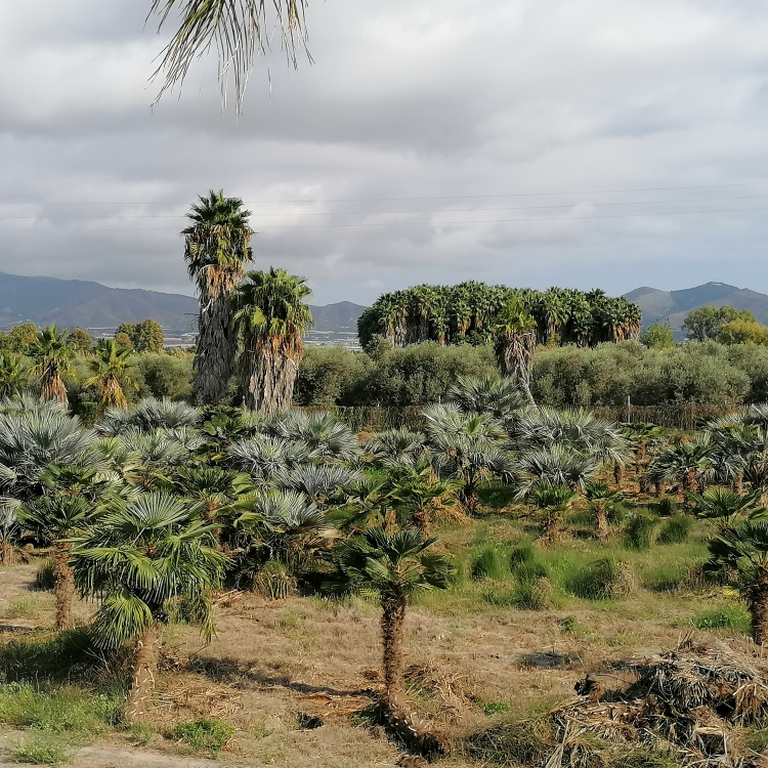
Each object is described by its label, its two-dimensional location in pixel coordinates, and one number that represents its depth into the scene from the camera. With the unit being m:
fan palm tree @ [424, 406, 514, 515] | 22.14
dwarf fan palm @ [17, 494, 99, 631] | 11.49
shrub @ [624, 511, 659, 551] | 17.83
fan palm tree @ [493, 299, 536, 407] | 32.31
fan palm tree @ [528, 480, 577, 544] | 18.11
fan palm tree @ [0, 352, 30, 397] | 31.31
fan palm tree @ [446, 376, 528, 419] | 26.80
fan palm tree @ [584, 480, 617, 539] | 18.69
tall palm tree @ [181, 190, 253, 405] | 33.66
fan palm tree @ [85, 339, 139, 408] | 30.00
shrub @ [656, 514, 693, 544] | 18.20
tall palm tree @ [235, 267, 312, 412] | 30.09
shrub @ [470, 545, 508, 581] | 15.48
